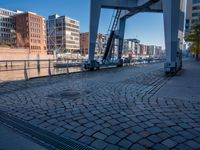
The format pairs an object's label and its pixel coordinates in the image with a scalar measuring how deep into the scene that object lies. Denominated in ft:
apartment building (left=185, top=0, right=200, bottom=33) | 216.51
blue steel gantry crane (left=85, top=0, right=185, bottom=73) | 38.93
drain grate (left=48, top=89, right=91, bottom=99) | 19.92
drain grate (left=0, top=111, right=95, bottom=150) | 9.38
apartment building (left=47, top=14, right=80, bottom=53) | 339.36
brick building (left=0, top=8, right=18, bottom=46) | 290.89
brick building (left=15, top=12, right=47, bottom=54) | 291.79
